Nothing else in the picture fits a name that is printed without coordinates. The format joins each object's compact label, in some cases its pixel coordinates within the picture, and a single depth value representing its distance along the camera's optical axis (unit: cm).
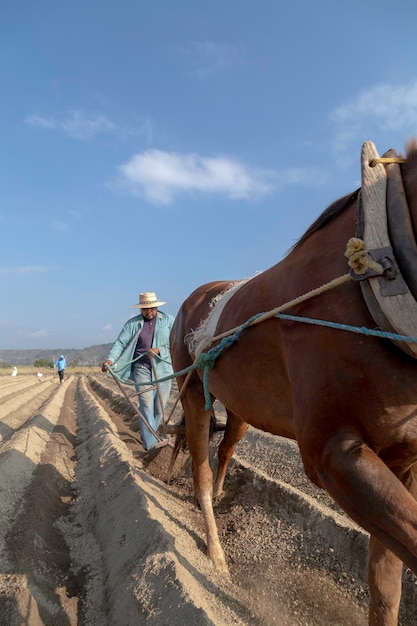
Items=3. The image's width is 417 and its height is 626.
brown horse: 145
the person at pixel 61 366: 3331
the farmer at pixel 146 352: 596
